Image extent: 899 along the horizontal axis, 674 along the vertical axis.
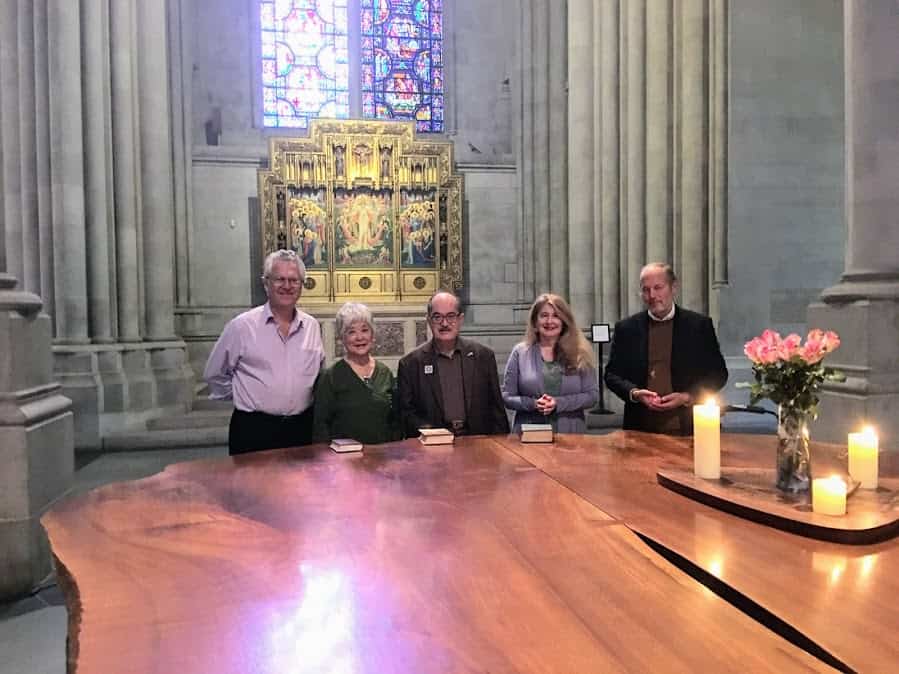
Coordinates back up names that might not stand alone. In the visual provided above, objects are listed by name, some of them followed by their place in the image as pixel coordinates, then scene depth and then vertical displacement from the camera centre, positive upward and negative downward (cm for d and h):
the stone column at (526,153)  1276 +214
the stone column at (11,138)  679 +138
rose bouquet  198 -26
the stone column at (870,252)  430 +16
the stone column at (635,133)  882 +170
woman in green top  330 -46
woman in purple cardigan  361 -41
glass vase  203 -46
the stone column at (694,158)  819 +130
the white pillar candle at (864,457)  211 -49
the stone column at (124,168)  822 +127
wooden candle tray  172 -56
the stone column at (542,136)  1256 +238
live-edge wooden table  117 -57
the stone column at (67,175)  742 +109
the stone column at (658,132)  857 +166
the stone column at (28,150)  713 +130
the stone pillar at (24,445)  372 -77
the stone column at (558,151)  1240 +210
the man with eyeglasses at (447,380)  344 -43
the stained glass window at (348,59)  1286 +379
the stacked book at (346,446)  291 -61
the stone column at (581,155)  991 +163
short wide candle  182 -51
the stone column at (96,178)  777 +111
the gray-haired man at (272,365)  344 -36
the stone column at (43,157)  720 +124
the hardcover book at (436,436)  306 -61
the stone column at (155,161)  889 +145
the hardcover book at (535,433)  309 -60
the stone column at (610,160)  941 +148
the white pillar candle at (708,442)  225 -47
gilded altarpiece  1127 +111
